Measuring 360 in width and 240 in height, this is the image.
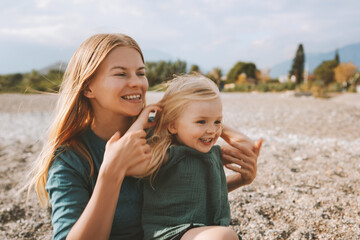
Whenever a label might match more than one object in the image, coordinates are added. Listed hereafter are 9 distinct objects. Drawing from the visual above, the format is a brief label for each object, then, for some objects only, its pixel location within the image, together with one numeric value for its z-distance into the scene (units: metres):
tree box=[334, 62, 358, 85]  36.81
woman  1.53
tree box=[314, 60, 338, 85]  45.28
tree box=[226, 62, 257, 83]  53.16
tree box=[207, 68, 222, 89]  26.92
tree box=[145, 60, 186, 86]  31.38
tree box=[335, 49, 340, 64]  51.61
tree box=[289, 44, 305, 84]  49.34
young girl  1.78
